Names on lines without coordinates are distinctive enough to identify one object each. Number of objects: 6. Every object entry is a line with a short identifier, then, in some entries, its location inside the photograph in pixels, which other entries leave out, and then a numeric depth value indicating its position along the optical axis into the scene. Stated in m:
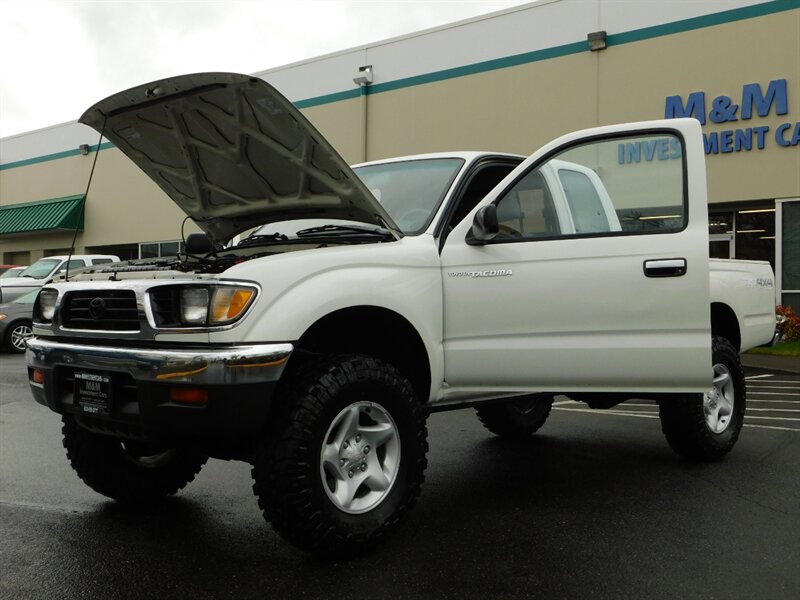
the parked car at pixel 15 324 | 13.93
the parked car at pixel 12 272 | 18.27
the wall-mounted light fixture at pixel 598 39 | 15.71
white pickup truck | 3.15
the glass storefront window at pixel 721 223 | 15.11
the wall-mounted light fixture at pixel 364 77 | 19.93
